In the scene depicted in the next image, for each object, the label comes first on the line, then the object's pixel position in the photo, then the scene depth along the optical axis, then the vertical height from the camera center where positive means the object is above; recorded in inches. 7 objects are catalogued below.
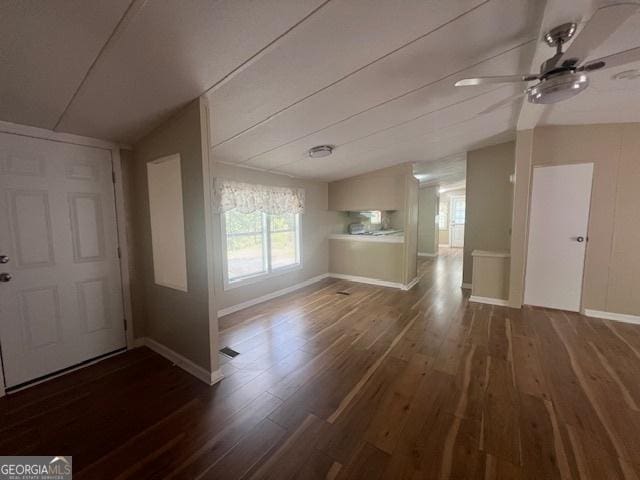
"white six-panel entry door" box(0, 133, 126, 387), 73.3 -12.0
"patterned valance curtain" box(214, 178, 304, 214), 124.4 +13.3
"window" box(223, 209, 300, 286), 137.3 -14.5
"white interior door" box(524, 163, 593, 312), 125.0 -8.1
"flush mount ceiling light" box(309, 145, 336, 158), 122.7 +34.9
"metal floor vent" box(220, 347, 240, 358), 94.0 -50.6
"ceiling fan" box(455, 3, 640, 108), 45.8 +34.9
